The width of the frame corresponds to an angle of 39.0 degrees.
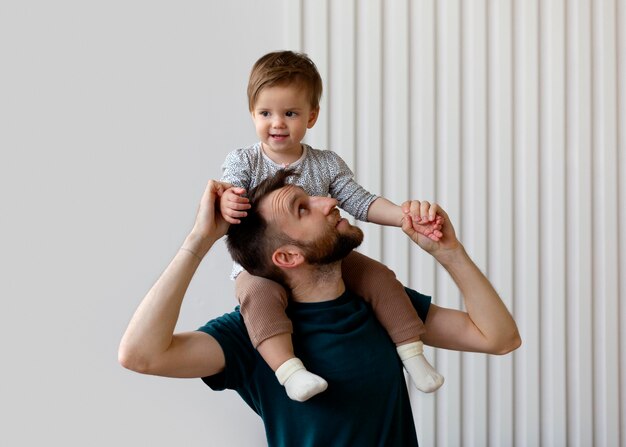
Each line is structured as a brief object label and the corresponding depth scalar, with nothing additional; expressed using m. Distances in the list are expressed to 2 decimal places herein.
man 1.70
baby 1.71
